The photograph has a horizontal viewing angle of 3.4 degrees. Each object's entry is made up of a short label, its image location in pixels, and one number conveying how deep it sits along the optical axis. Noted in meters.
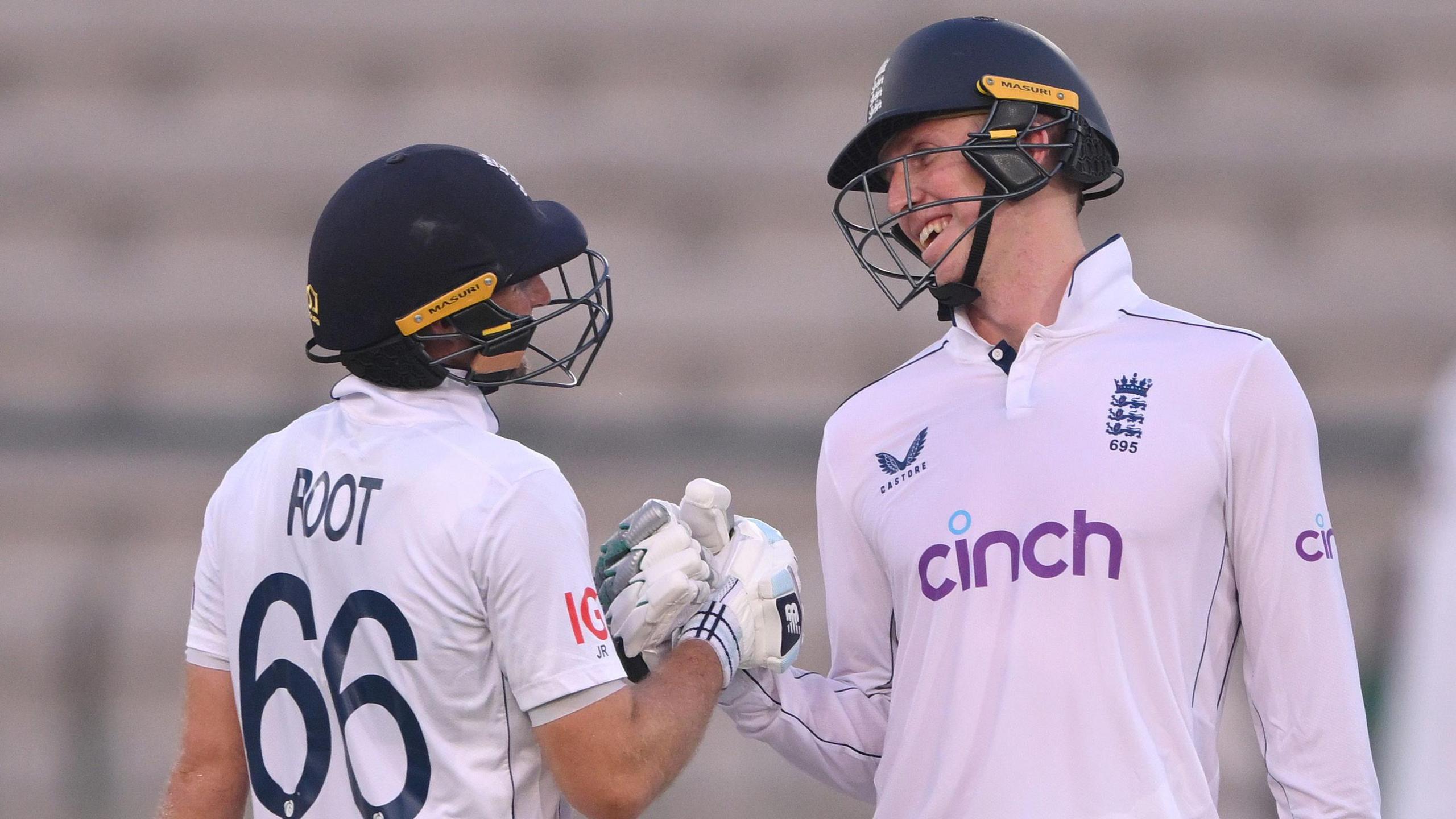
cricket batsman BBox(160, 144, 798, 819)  23.72
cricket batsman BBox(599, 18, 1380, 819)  23.73
